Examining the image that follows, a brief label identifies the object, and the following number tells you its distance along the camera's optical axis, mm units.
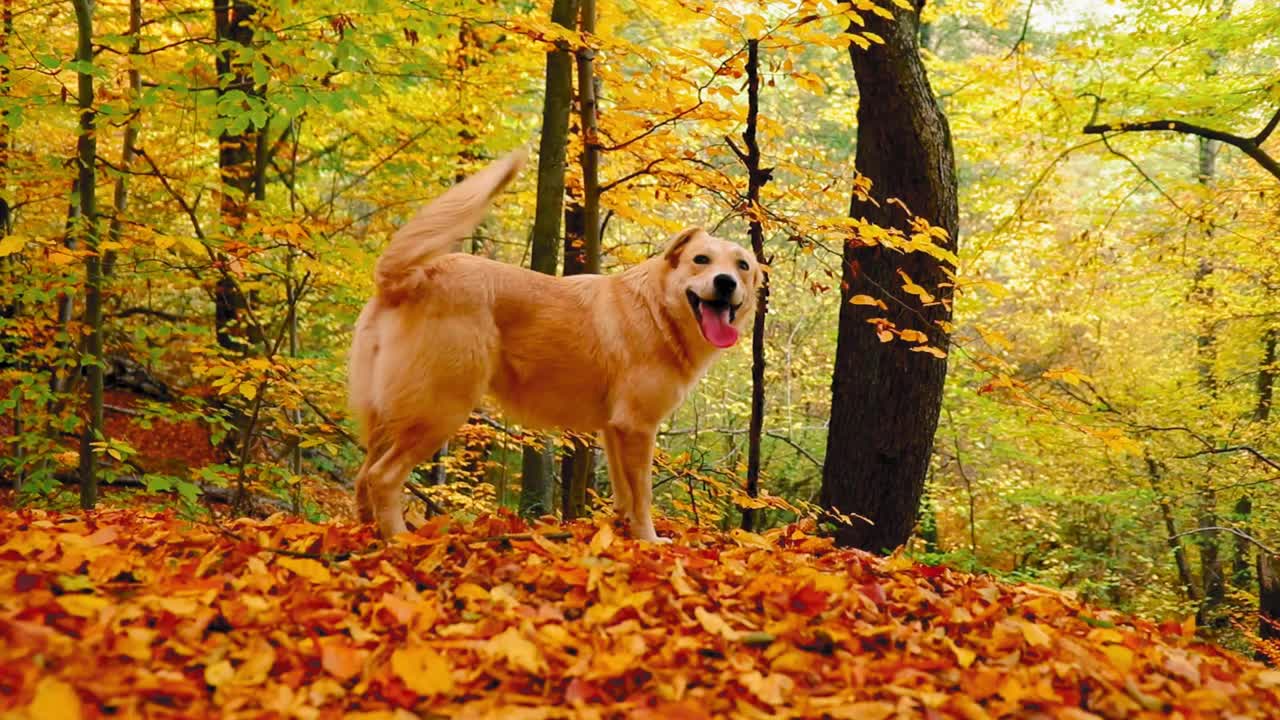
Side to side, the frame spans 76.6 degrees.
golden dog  3953
